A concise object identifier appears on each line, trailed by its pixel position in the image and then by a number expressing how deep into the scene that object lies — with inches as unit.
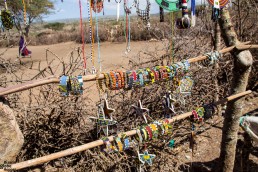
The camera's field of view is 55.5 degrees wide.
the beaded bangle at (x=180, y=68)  64.5
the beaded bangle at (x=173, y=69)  63.7
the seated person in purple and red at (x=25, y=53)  312.4
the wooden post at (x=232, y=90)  73.0
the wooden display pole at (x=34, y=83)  49.1
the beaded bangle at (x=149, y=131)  63.8
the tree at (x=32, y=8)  432.7
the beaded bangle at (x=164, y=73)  62.2
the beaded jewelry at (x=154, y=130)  64.3
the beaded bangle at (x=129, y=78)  57.6
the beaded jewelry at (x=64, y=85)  52.3
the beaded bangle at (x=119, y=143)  60.6
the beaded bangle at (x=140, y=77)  59.0
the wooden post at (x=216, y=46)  127.1
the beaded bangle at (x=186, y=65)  65.6
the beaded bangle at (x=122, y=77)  56.7
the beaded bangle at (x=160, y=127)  66.4
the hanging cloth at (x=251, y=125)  84.6
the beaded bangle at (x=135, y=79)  58.3
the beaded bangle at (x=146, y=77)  59.7
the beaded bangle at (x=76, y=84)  52.8
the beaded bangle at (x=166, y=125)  67.0
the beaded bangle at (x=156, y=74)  60.7
